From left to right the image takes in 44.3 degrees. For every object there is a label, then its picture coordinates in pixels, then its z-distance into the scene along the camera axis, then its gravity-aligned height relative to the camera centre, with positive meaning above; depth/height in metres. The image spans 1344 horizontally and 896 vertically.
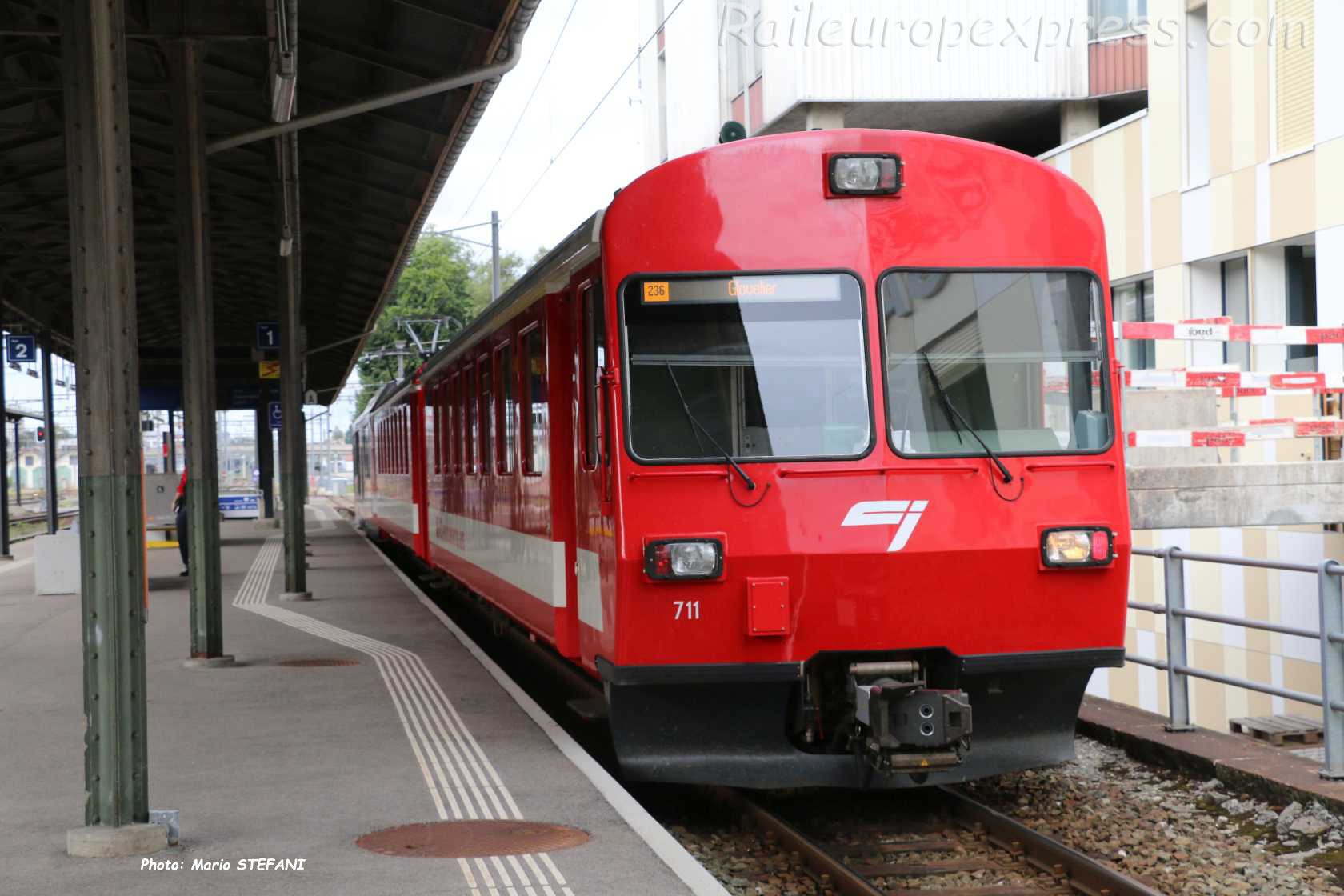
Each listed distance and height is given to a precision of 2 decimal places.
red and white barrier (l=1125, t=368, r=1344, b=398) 13.17 +0.47
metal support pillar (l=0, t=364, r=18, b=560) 26.45 -0.42
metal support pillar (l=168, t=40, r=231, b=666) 12.63 +0.87
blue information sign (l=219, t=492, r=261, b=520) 41.59 -1.02
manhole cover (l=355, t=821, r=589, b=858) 6.27 -1.48
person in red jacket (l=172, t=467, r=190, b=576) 20.27 -0.61
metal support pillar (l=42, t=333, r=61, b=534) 28.53 +0.92
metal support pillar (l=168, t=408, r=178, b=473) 49.46 +0.94
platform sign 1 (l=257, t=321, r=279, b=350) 23.94 +1.91
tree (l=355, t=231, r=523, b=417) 75.81 +8.38
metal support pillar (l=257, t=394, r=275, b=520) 44.12 -0.03
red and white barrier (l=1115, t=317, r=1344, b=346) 12.65 +0.83
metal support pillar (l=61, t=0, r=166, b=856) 6.27 +0.02
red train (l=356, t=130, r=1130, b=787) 7.26 -0.05
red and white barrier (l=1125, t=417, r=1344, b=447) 13.34 +0.05
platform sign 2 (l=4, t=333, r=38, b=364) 26.62 +2.01
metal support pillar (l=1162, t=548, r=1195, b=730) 9.05 -1.15
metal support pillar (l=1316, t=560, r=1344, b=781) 7.68 -1.10
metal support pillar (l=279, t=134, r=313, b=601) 19.05 +0.64
